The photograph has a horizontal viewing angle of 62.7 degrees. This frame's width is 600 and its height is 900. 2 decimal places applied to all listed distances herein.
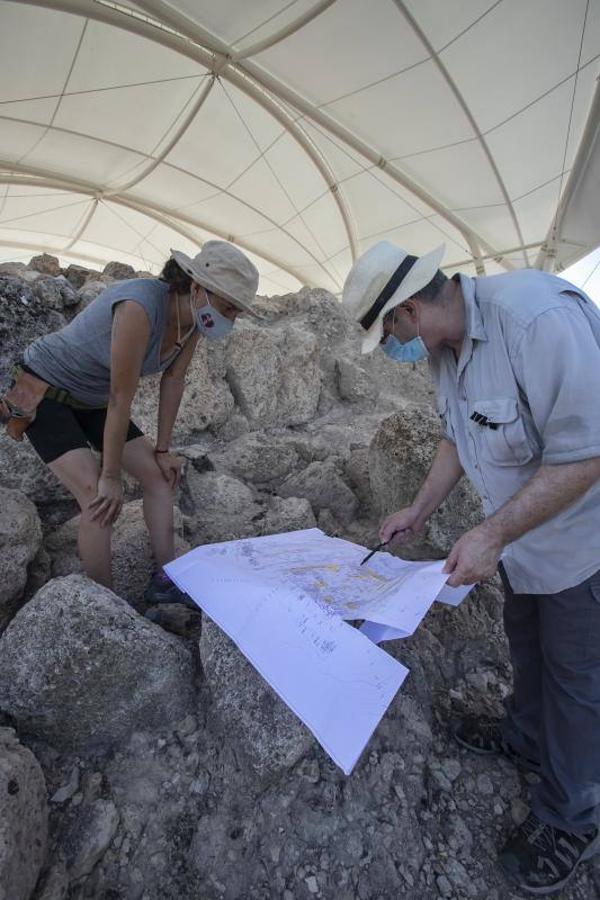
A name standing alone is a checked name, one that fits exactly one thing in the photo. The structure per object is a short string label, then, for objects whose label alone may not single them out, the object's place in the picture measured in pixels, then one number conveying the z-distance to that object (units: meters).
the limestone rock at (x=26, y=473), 2.64
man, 1.34
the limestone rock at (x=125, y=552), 2.33
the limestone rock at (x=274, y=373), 3.96
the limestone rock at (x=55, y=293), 3.15
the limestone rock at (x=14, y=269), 3.95
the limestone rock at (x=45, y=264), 4.45
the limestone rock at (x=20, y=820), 1.17
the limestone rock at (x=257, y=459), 3.46
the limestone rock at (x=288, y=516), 2.88
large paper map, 1.32
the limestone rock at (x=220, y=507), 2.89
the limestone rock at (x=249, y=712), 1.57
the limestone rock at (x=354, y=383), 4.50
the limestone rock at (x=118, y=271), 4.17
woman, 2.06
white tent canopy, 8.09
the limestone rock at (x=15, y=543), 2.04
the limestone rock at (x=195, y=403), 3.37
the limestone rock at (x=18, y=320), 2.89
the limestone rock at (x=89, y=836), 1.38
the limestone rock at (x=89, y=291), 3.35
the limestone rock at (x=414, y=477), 2.57
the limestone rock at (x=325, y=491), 3.30
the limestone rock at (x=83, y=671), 1.58
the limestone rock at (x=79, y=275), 4.01
